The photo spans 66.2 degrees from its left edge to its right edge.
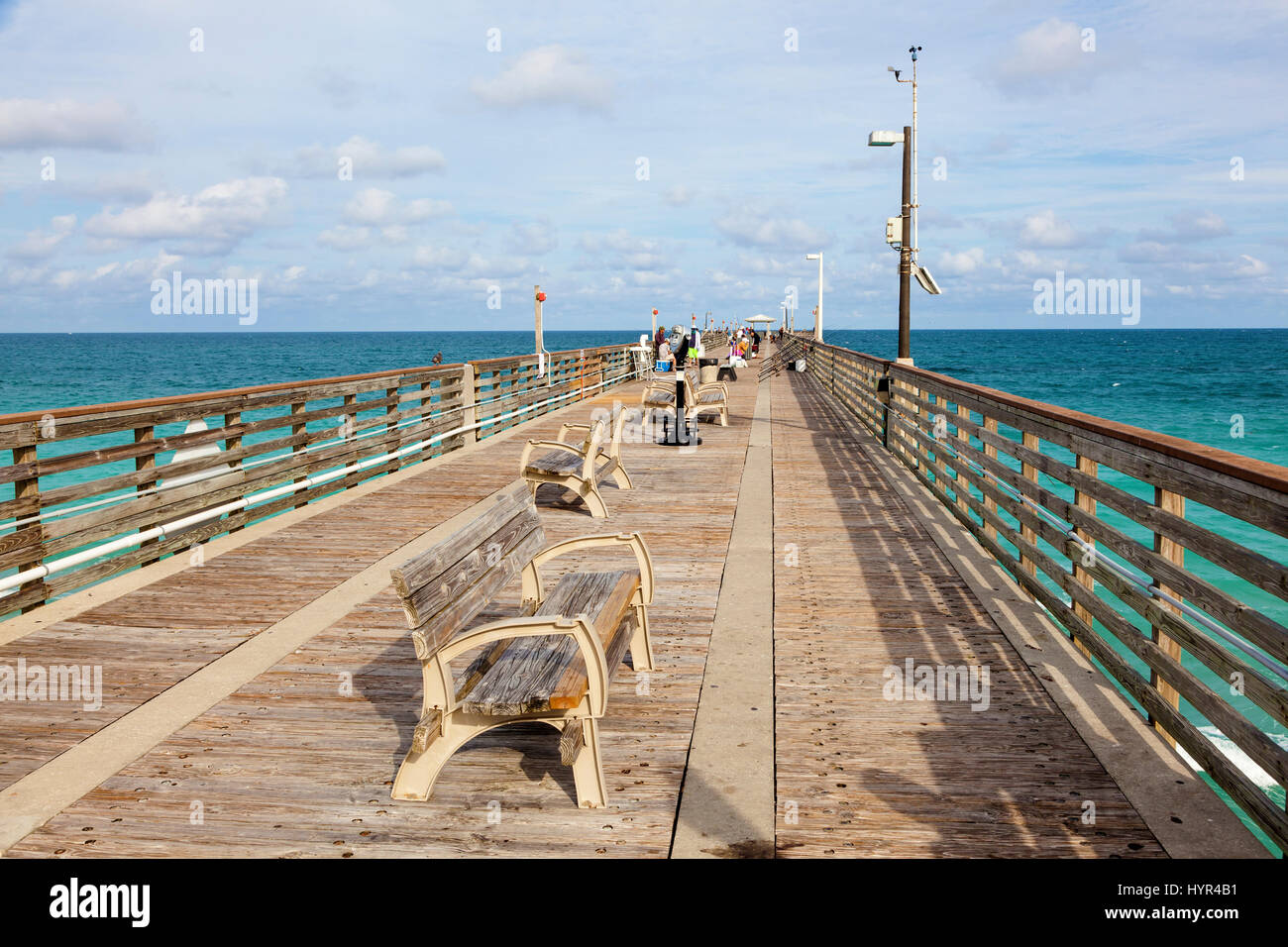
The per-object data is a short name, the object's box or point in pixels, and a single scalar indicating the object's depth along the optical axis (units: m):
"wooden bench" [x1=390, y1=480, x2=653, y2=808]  3.62
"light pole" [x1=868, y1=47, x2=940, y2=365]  15.97
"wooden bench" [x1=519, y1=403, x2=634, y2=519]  9.42
